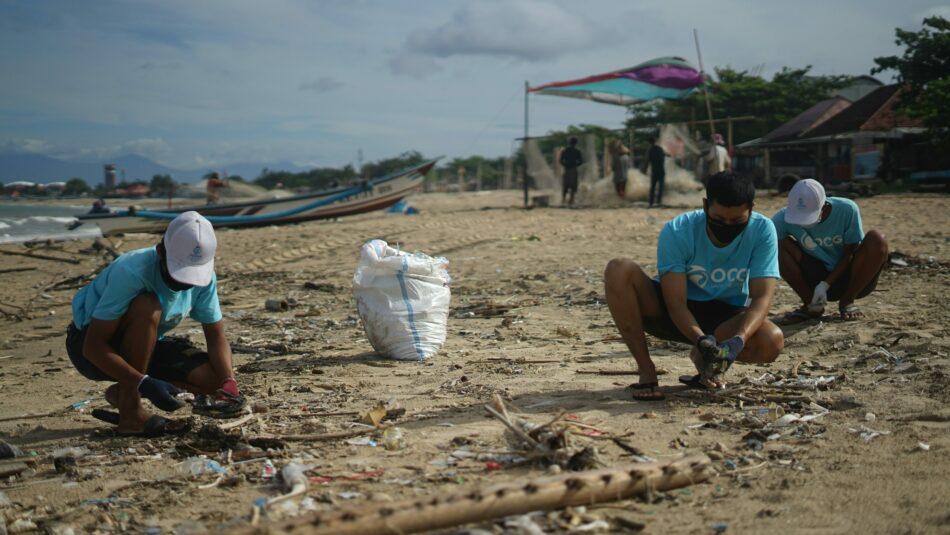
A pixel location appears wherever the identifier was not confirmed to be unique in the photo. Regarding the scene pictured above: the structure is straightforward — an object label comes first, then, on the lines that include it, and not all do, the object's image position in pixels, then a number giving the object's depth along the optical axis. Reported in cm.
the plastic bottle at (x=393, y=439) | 314
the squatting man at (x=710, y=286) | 359
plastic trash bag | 492
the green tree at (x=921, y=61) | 2227
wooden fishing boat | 1586
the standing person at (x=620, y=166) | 1622
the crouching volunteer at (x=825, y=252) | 527
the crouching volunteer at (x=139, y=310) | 339
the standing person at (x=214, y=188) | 1872
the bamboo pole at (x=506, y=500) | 212
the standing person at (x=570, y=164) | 1691
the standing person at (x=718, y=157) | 1510
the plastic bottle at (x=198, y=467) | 295
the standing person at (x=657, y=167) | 1562
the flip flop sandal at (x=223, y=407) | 365
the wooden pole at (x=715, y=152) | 1508
